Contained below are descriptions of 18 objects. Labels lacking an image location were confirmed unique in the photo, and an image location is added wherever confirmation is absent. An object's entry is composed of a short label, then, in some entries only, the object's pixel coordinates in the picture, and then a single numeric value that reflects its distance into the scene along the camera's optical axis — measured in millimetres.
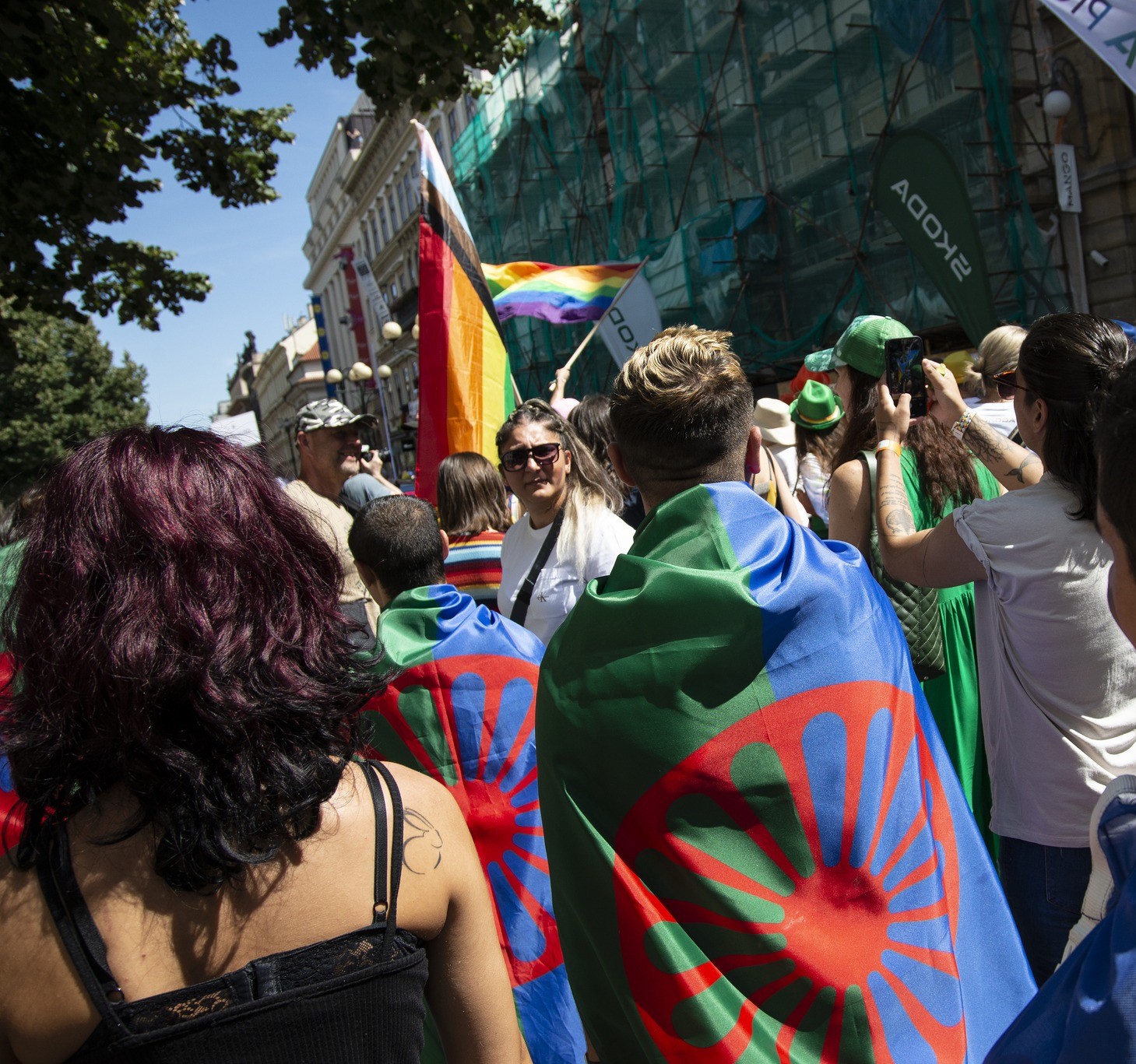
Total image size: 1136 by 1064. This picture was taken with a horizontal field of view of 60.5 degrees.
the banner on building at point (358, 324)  47469
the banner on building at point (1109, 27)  3713
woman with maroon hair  1053
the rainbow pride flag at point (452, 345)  5707
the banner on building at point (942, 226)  8906
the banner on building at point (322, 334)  37912
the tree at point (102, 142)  6211
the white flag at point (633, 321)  8812
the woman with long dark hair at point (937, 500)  2578
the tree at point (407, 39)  5836
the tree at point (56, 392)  26172
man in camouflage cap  4312
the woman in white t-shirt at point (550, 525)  3197
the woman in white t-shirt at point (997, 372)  3215
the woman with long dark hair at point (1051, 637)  1898
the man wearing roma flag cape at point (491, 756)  2379
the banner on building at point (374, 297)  18719
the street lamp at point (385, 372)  19862
